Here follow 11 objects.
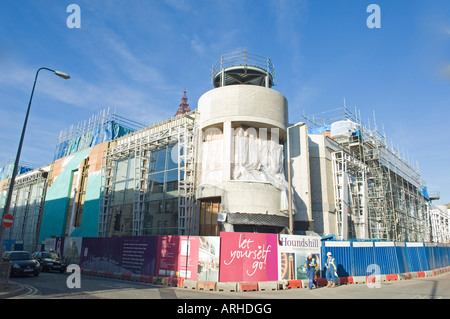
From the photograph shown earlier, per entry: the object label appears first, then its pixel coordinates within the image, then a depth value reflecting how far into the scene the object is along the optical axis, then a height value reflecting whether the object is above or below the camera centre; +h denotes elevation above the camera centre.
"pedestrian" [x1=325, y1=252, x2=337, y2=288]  15.30 -1.08
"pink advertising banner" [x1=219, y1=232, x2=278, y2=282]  14.88 -0.50
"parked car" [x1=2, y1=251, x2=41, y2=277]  17.42 -1.20
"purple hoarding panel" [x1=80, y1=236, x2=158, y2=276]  17.70 -0.66
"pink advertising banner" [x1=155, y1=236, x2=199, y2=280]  15.45 -0.58
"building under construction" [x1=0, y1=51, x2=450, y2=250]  22.64 +5.97
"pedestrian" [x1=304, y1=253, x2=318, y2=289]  14.79 -0.93
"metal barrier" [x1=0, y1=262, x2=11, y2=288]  12.21 -1.18
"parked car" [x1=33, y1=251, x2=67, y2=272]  21.69 -1.39
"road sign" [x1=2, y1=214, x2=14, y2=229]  12.55 +0.73
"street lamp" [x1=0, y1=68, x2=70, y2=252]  12.95 +4.06
